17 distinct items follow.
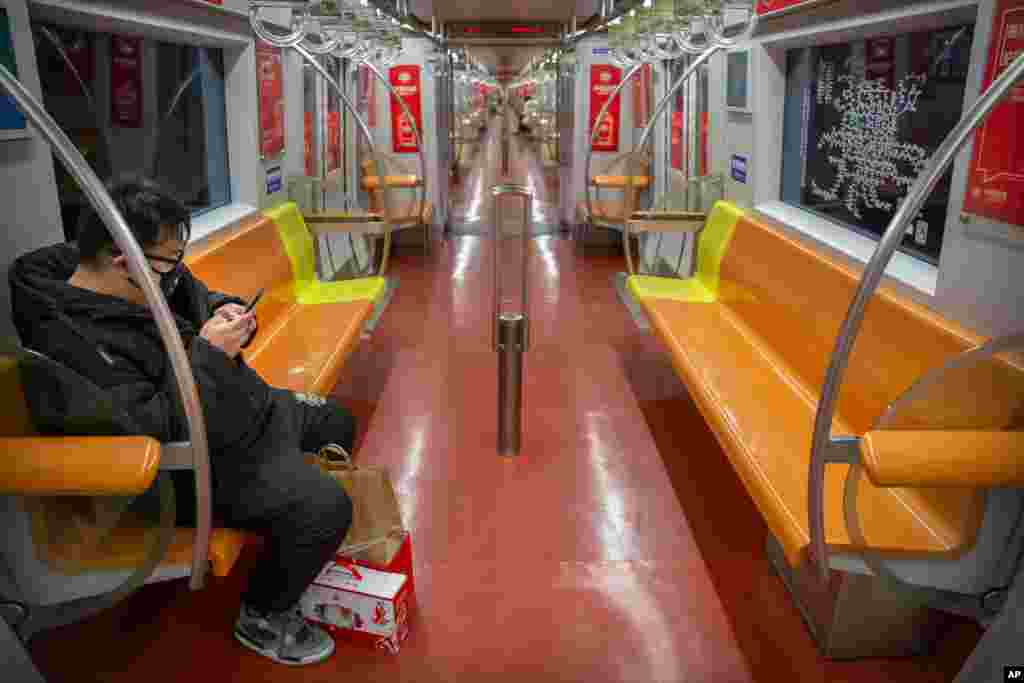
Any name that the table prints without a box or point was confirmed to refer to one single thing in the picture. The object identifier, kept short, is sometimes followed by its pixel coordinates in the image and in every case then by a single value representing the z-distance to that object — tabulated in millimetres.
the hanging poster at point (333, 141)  7016
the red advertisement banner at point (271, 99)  4734
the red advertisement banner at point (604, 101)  8539
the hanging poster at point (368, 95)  7938
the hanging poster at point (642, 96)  7957
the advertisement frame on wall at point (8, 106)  2266
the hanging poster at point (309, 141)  6058
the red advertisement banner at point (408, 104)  8508
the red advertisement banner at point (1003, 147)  2254
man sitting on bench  2061
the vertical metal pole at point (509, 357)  3699
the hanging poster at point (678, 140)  6953
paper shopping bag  2580
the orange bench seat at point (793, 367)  2303
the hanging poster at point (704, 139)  5879
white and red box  2490
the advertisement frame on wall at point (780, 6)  3763
